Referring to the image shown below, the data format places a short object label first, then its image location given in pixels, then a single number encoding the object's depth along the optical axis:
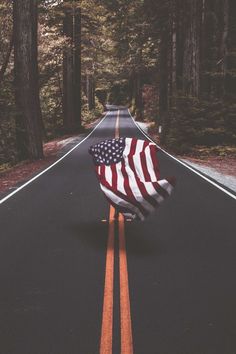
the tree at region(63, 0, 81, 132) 37.19
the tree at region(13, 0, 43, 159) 21.03
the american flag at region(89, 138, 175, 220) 8.02
